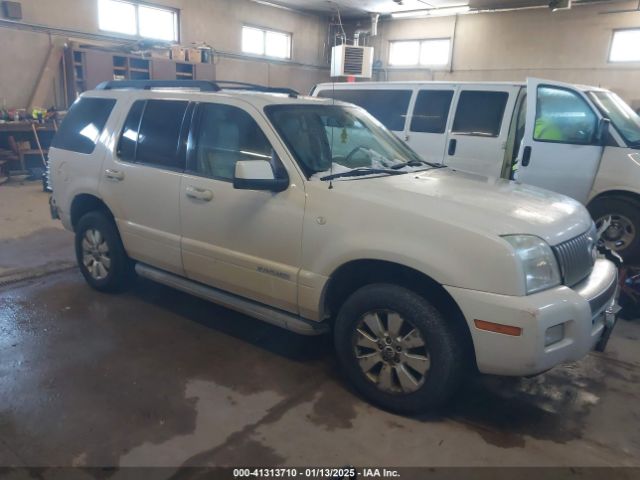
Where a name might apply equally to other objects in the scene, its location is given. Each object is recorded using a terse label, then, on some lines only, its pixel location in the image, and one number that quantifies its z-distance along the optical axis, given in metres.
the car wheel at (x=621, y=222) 5.25
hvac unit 13.26
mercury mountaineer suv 2.42
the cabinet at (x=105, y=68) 10.55
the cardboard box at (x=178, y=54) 11.91
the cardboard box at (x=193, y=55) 12.19
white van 5.27
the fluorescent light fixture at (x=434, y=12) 13.04
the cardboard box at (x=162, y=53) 11.63
